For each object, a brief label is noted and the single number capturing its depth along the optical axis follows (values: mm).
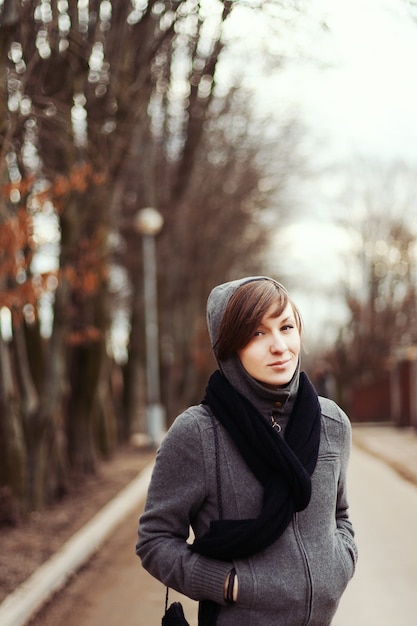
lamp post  24359
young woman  2621
